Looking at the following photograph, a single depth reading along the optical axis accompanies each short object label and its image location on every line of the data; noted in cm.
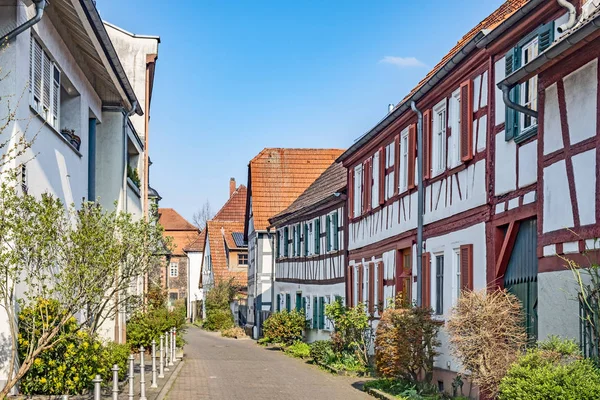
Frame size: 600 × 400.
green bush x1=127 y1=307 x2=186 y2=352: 2586
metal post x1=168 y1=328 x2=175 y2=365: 2428
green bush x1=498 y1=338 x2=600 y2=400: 933
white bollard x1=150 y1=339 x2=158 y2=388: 1786
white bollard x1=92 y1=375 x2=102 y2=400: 1017
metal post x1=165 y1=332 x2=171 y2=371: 2338
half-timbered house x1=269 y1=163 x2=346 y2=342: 3189
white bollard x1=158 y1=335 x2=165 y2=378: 2009
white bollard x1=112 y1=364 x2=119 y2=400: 1100
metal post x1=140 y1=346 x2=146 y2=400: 1500
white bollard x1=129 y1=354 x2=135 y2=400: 1298
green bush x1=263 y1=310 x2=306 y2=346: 3675
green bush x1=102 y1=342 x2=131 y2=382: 1488
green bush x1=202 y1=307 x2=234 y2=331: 5674
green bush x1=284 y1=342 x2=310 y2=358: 3105
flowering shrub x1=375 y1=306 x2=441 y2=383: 1727
